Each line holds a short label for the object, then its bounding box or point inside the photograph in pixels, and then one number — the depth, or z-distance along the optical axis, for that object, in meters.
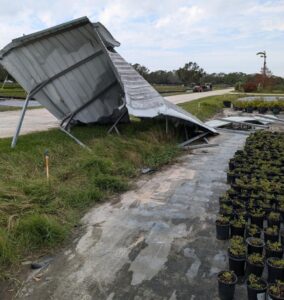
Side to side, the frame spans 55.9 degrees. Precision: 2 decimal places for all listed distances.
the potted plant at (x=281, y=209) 3.80
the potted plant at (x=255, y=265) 2.67
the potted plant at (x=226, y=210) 3.63
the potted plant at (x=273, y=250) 2.87
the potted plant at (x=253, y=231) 3.22
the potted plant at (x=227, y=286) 2.47
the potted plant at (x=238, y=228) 3.37
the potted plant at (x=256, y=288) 2.38
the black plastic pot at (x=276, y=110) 15.65
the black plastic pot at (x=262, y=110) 15.98
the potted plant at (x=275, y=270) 2.61
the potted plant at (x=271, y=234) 3.20
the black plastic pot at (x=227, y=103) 18.32
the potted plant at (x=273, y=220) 3.53
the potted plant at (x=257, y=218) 3.61
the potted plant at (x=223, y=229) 3.40
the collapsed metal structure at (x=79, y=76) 6.19
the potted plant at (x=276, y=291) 2.30
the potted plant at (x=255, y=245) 2.95
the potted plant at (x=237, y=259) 2.77
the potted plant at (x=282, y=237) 3.21
